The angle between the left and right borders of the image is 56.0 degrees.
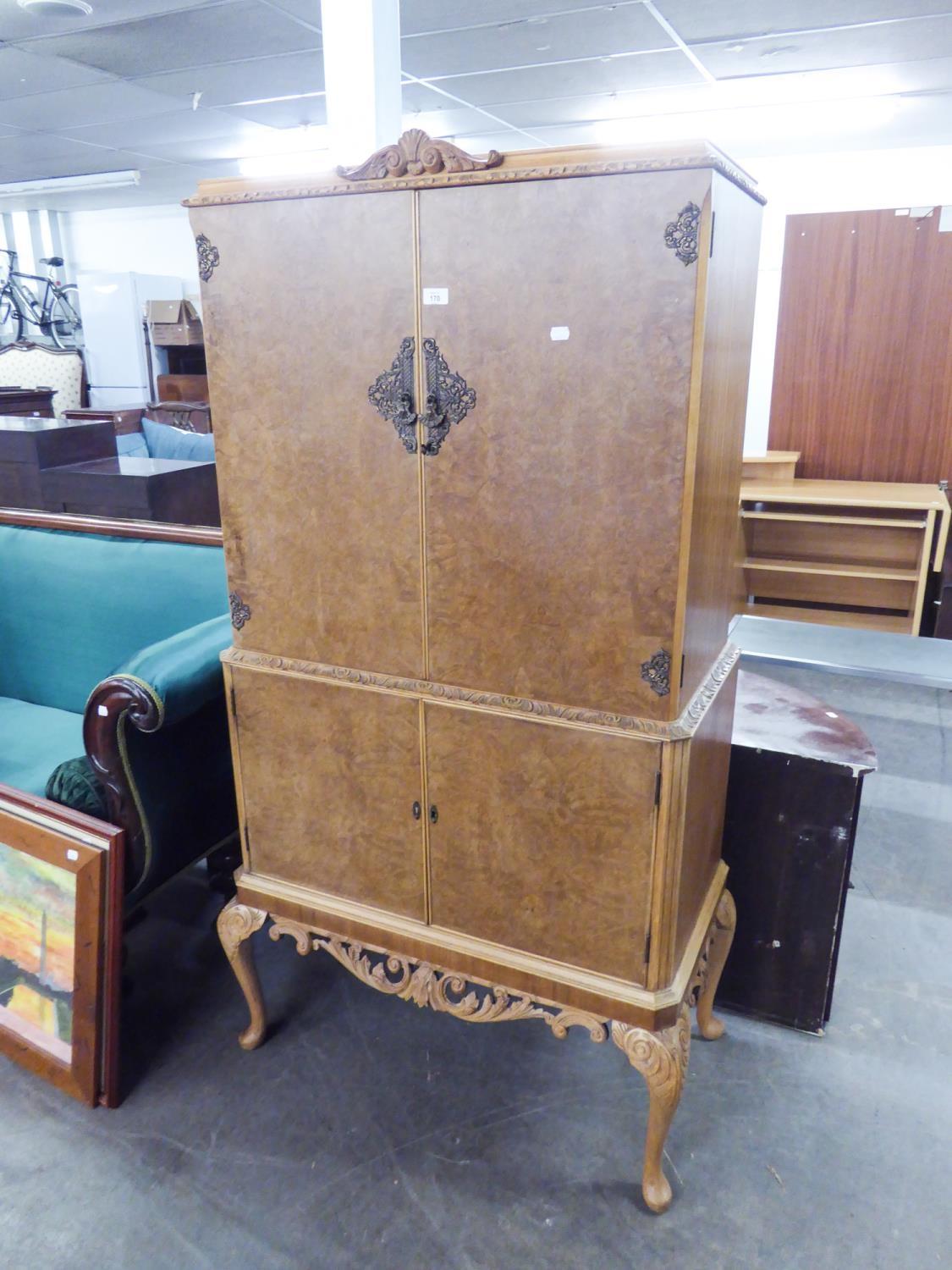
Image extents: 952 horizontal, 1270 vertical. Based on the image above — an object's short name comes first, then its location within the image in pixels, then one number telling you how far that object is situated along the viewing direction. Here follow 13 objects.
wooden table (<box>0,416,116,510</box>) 2.72
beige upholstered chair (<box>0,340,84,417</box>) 6.80
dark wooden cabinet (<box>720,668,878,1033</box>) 1.68
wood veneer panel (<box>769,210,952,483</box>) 3.75
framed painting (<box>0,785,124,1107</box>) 1.59
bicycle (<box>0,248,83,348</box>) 8.22
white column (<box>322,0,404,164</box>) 1.88
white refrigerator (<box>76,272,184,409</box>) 7.70
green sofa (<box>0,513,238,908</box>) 1.59
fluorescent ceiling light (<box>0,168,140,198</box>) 6.46
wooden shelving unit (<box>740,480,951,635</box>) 3.59
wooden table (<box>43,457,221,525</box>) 2.62
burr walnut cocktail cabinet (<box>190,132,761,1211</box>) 1.11
